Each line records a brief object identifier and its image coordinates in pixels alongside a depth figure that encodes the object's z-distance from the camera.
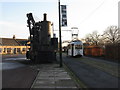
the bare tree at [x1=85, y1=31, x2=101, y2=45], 50.92
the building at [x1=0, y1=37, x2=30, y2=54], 38.20
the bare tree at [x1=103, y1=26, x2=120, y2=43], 39.74
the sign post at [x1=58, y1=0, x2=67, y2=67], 11.48
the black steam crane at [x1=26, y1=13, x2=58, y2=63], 13.52
